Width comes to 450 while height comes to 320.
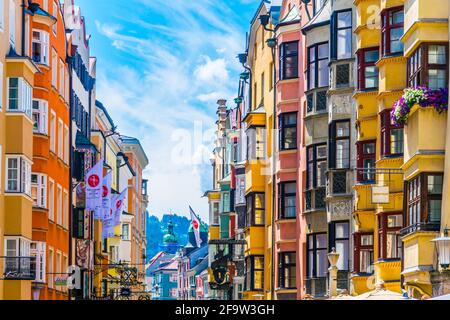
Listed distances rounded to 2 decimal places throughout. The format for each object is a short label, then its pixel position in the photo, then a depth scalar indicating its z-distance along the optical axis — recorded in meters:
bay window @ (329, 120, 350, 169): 40.66
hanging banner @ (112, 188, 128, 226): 60.31
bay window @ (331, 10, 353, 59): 41.38
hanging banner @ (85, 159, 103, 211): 50.47
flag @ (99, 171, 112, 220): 55.72
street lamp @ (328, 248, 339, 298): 36.12
